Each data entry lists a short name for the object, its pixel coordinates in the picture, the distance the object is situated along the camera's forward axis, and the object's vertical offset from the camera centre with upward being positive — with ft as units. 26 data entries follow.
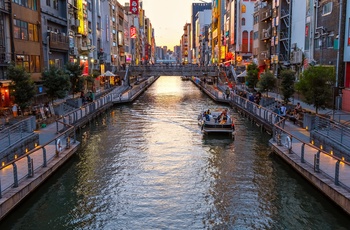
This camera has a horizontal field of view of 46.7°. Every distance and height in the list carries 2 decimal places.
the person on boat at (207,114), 117.36 -14.93
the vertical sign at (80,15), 233.35 +28.08
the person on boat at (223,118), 112.10 -15.24
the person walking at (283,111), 114.79 -13.50
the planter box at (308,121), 96.68 -13.94
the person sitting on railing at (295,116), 107.99 -14.26
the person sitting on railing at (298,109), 111.55 -12.62
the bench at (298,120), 104.37 -14.89
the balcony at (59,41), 180.65 +10.45
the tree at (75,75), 161.18 -4.63
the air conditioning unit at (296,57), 180.20 +2.75
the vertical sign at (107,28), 337.21 +28.82
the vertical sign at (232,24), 375.86 +36.52
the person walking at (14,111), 113.09 -13.14
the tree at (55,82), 130.93 -5.95
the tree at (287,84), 136.87 -7.12
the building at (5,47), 133.08 +5.72
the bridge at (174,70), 288.10 -4.85
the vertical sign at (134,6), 490.90 +69.58
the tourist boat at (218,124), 109.91 -16.46
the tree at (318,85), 100.99 -5.49
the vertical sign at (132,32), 527.81 +40.75
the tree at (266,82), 165.99 -7.68
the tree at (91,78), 184.88 -6.47
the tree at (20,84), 106.48 -5.38
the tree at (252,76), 206.08 -6.50
